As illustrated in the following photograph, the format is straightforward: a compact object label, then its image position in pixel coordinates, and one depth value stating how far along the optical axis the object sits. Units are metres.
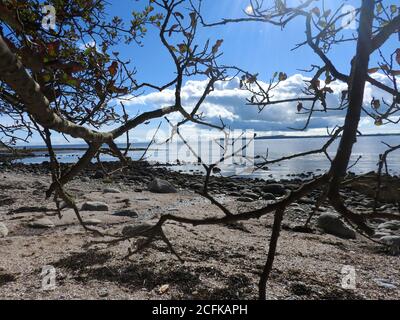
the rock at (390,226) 9.82
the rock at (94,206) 8.78
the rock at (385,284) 4.25
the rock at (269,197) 15.34
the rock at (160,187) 15.49
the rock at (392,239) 7.00
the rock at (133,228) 5.64
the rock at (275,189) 17.72
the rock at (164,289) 3.65
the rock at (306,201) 14.53
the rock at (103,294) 3.51
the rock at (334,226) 8.05
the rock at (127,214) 8.37
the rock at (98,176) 21.92
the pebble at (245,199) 14.13
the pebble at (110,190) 13.65
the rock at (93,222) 7.02
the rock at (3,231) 5.87
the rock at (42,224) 6.59
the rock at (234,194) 16.35
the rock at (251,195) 15.38
